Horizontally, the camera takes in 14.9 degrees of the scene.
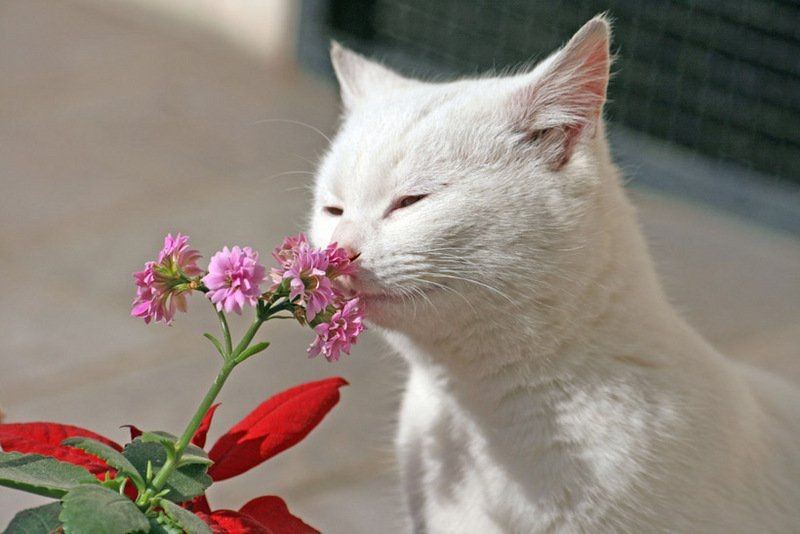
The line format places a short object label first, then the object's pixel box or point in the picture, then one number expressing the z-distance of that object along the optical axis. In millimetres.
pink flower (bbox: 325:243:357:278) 906
